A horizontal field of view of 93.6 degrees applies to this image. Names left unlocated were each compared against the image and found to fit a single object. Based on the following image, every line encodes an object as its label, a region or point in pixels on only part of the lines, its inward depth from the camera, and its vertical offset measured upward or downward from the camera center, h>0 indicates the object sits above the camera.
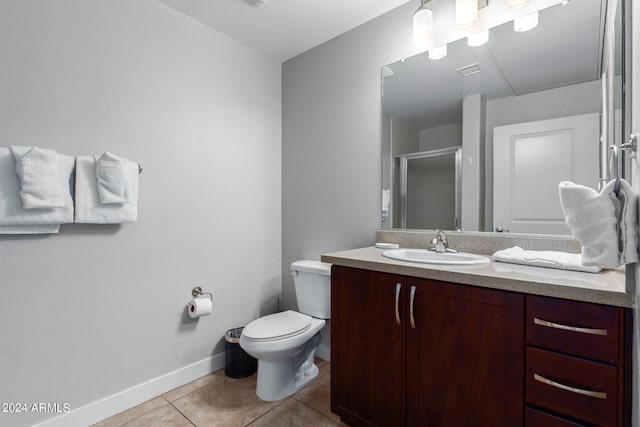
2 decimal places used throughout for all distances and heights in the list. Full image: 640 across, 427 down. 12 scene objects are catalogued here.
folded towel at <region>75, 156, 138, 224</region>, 1.50 +0.06
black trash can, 2.03 -1.00
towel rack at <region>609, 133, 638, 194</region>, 0.76 +0.18
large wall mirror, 1.33 +0.47
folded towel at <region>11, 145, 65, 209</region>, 1.32 +0.16
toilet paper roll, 1.90 -0.60
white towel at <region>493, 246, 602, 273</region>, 1.07 -0.17
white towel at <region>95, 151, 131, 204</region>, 1.54 +0.19
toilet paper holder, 2.00 -0.52
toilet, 1.70 -0.71
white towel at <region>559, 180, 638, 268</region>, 0.81 -0.02
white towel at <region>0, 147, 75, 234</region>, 1.33 +0.01
